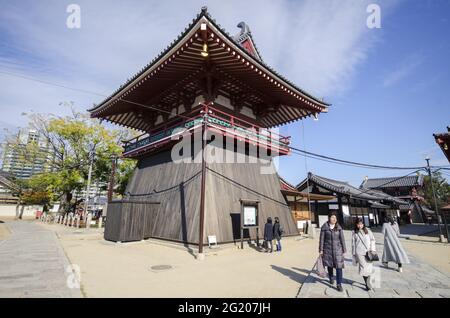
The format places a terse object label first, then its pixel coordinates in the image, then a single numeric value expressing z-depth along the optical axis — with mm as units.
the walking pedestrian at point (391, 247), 7455
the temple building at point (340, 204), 22875
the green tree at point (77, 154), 27578
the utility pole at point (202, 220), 8933
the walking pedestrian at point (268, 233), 10559
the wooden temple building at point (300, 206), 19475
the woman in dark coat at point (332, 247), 5496
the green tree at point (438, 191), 44844
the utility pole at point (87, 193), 23775
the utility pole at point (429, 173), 15956
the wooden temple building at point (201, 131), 10633
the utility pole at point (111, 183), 15883
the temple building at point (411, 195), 40344
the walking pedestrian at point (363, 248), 5613
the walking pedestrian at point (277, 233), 10742
